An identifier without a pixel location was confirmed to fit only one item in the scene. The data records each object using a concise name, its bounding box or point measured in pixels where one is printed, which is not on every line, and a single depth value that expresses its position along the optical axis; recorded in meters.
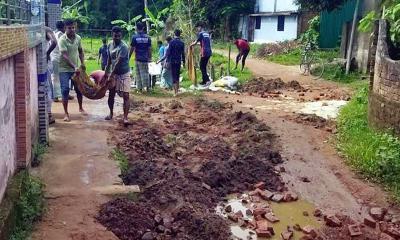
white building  30.23
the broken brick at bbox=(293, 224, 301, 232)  5.64
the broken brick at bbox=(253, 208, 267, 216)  5.91
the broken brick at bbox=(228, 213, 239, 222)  5.74
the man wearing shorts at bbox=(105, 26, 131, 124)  8.72
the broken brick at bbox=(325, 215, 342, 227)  5.73
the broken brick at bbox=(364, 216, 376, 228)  5.80
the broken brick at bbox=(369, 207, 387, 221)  6.04
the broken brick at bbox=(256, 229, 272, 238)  5.39
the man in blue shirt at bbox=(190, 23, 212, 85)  14.11
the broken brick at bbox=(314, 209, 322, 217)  6.05
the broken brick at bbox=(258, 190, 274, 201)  6.47
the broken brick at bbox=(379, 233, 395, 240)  5.44
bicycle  18.17
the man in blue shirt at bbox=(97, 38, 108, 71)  13.15
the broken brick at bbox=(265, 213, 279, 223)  5.80
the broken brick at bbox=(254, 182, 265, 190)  6.80
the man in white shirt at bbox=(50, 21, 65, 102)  9.99
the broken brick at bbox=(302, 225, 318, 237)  5.43
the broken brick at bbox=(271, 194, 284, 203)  6.42
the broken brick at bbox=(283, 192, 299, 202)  6.47
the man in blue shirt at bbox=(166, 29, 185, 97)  12.66
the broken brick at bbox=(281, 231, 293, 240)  5.38
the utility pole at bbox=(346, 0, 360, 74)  17.06
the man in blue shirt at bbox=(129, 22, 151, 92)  12.27
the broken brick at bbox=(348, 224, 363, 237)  5.44
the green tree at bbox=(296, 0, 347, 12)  18.08
